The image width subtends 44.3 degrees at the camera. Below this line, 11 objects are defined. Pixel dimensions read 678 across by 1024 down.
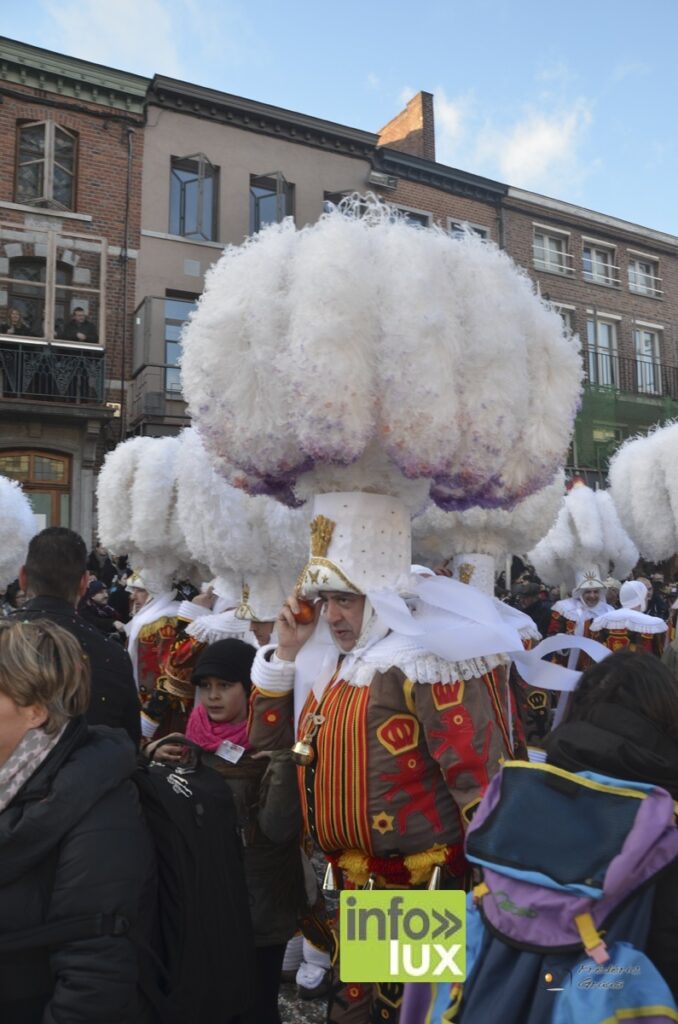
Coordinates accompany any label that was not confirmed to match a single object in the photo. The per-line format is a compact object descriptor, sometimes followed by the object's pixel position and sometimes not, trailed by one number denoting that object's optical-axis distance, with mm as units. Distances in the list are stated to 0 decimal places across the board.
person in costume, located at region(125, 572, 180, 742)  4215
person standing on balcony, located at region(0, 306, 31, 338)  14164
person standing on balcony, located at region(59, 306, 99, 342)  14461
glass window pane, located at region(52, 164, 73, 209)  15133
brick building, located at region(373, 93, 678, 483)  19672
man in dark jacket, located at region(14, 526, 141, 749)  2814
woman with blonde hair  1604
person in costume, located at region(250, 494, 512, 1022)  2256
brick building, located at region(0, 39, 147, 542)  14250
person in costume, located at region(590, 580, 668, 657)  6754
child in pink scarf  2748
